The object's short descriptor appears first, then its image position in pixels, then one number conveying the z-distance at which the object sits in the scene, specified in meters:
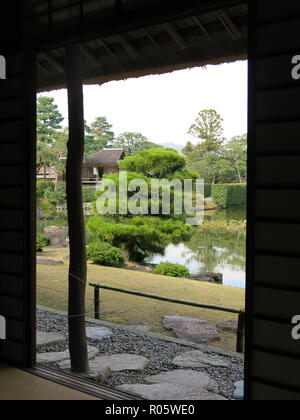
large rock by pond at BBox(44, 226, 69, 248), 10.46
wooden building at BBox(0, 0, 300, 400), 1.46
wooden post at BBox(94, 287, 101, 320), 5.00
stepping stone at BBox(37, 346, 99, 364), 3.53
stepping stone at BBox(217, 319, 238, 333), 5.18
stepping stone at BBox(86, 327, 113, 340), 4.38
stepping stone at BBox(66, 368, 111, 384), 2.98
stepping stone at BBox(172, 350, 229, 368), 3.61
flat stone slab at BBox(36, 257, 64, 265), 8.58
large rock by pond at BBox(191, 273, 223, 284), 8.36
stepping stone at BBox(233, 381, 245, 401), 2.92
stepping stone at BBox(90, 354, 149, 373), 3.46
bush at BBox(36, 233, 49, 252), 10.15
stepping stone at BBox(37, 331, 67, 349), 4.06
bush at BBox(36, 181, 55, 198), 11.13
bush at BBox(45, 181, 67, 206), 11.04
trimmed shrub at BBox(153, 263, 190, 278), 8.34
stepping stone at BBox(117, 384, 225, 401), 2.67
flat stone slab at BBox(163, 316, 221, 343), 4.66
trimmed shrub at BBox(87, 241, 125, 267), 8.29
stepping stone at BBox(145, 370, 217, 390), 3.11
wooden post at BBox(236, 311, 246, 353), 3.99
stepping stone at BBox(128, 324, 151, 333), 4.65
